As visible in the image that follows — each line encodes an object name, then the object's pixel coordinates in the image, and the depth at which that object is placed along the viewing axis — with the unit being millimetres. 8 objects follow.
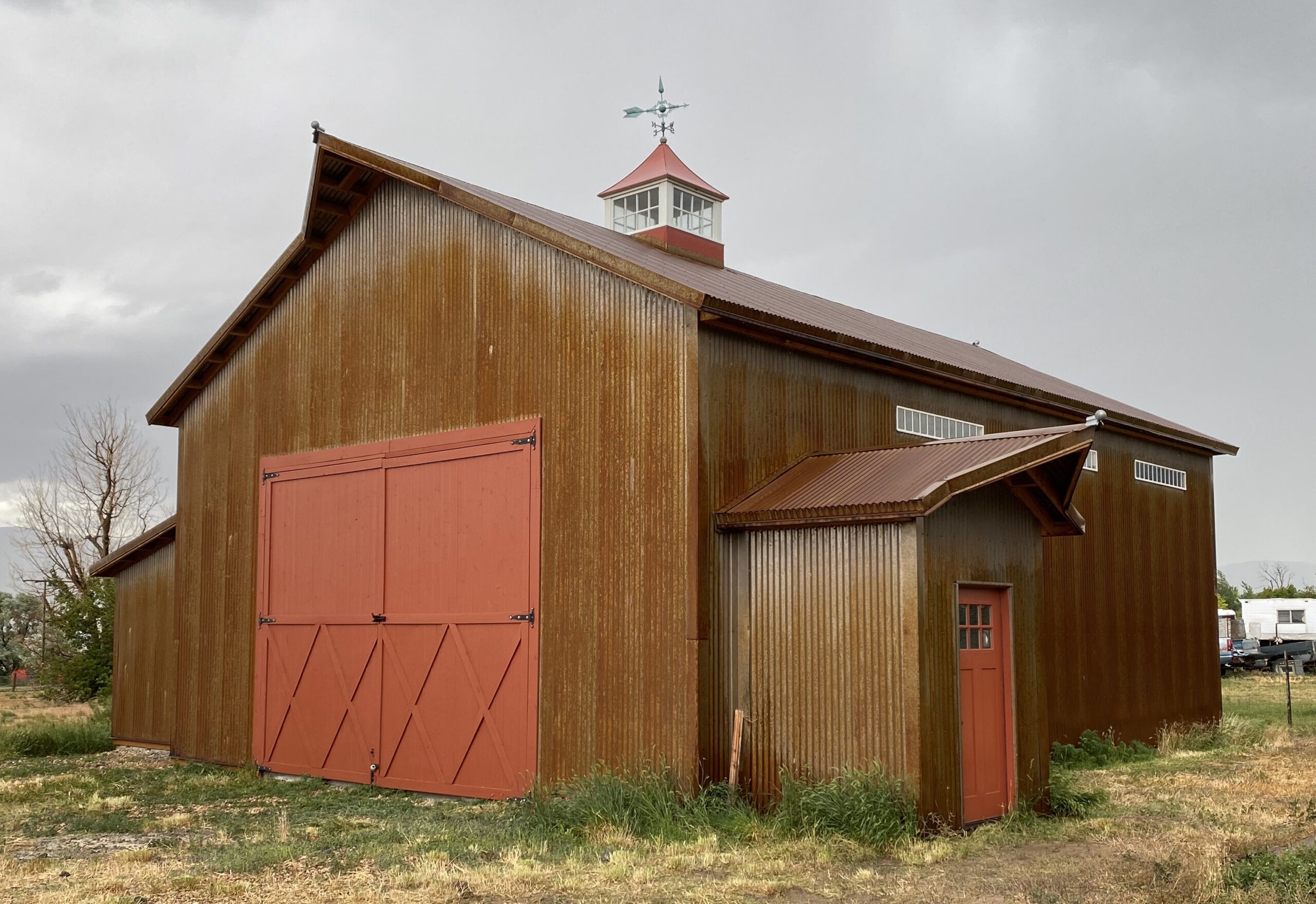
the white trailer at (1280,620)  50406
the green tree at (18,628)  45547
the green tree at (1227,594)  73294
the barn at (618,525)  12008
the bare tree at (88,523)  41969
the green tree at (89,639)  30562
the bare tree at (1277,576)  82812
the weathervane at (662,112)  20969
